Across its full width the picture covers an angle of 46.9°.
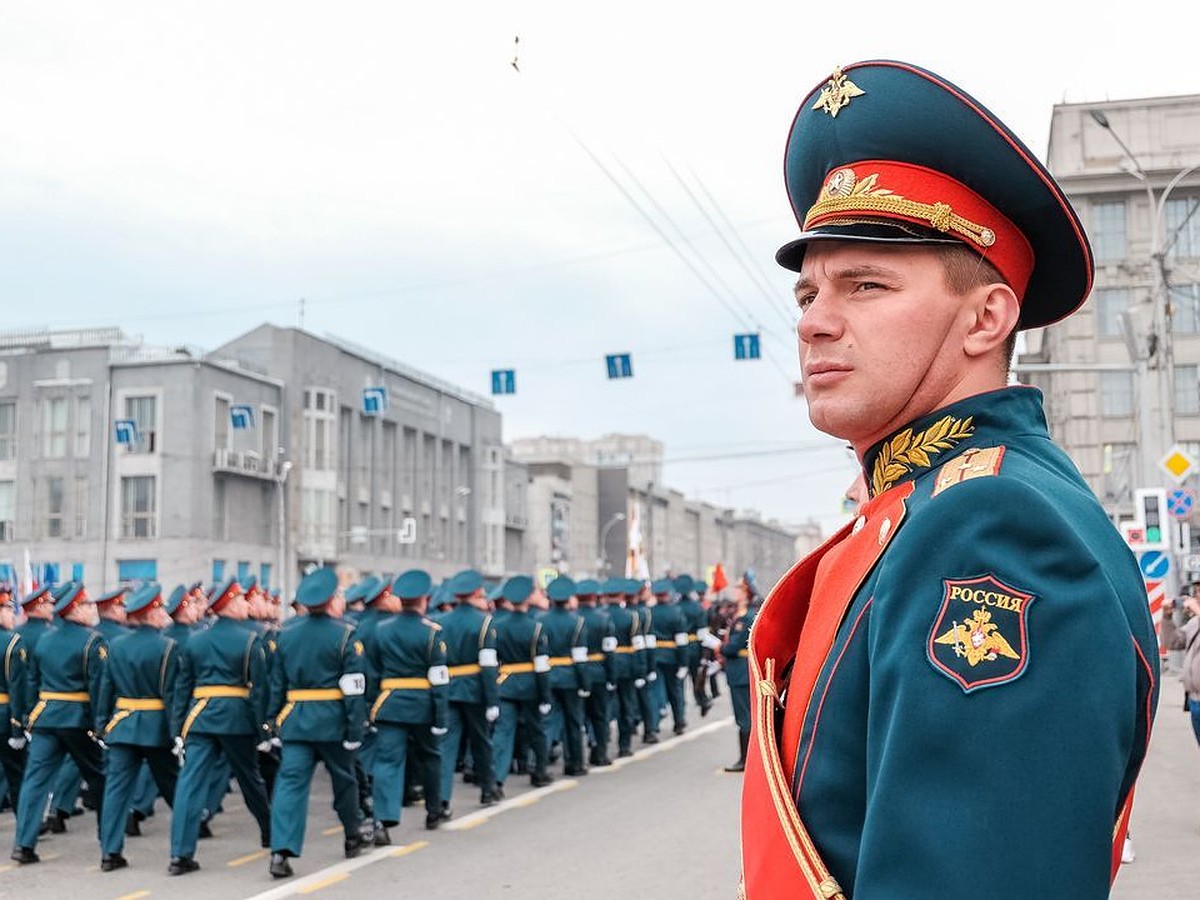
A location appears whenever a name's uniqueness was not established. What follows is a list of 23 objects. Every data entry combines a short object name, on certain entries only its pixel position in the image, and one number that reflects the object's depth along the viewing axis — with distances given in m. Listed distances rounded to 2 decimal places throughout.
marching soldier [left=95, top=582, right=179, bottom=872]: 10.63
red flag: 23.94
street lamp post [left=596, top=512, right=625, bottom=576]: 105.39
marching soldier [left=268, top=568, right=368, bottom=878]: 10.38
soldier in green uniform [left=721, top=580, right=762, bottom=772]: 14.88
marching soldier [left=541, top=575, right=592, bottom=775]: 15.86
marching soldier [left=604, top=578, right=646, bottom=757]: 17.91
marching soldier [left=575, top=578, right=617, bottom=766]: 16.62
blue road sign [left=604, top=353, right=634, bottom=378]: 30.28
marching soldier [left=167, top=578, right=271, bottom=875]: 10.57
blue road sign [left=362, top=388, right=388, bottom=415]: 51.53
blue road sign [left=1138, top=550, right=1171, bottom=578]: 18.33
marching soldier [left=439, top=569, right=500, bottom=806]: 13.30
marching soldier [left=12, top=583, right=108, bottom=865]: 11.05
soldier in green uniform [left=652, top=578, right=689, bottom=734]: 20.61
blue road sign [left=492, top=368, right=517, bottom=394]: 32.66
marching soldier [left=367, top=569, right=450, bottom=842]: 11.92
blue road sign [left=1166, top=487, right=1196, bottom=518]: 21.72
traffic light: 20.84
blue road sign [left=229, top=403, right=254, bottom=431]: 50.81
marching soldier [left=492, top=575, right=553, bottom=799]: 14.70
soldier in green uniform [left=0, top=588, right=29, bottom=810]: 12.52
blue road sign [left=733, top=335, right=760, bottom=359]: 29.20
